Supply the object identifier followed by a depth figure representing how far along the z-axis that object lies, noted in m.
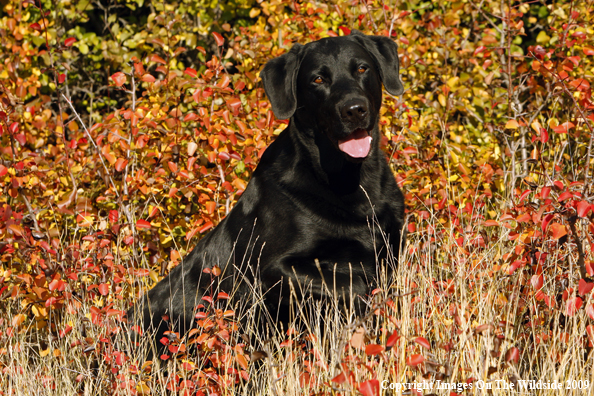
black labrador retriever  5.35
